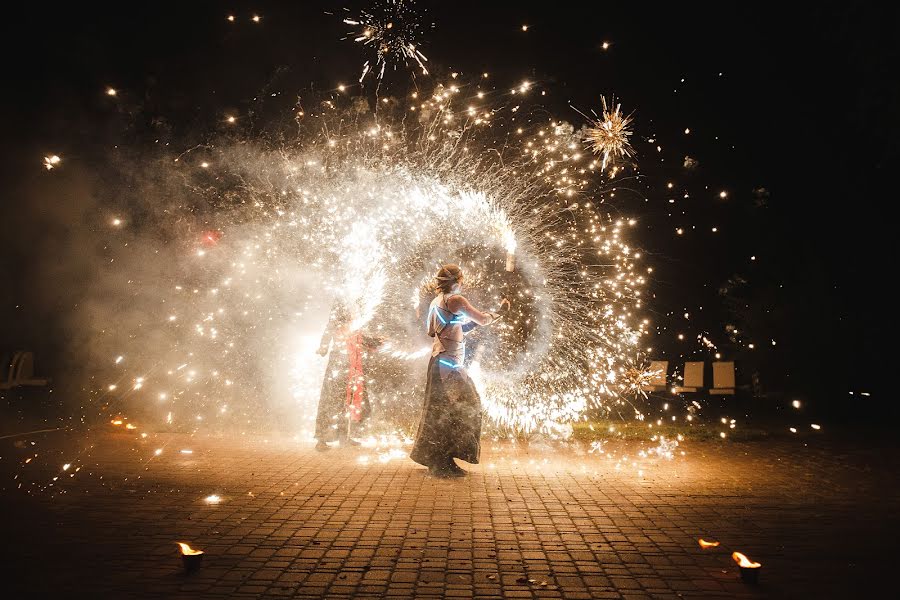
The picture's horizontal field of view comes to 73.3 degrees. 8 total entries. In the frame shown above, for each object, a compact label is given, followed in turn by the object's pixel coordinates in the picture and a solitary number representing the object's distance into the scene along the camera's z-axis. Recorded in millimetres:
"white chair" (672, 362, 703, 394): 12375
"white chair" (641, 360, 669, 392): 12445
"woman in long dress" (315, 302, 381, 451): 8125
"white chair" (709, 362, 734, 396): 11883
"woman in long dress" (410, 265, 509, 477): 6367
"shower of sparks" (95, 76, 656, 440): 9742
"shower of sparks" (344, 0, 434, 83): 8492
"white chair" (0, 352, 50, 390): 10812
